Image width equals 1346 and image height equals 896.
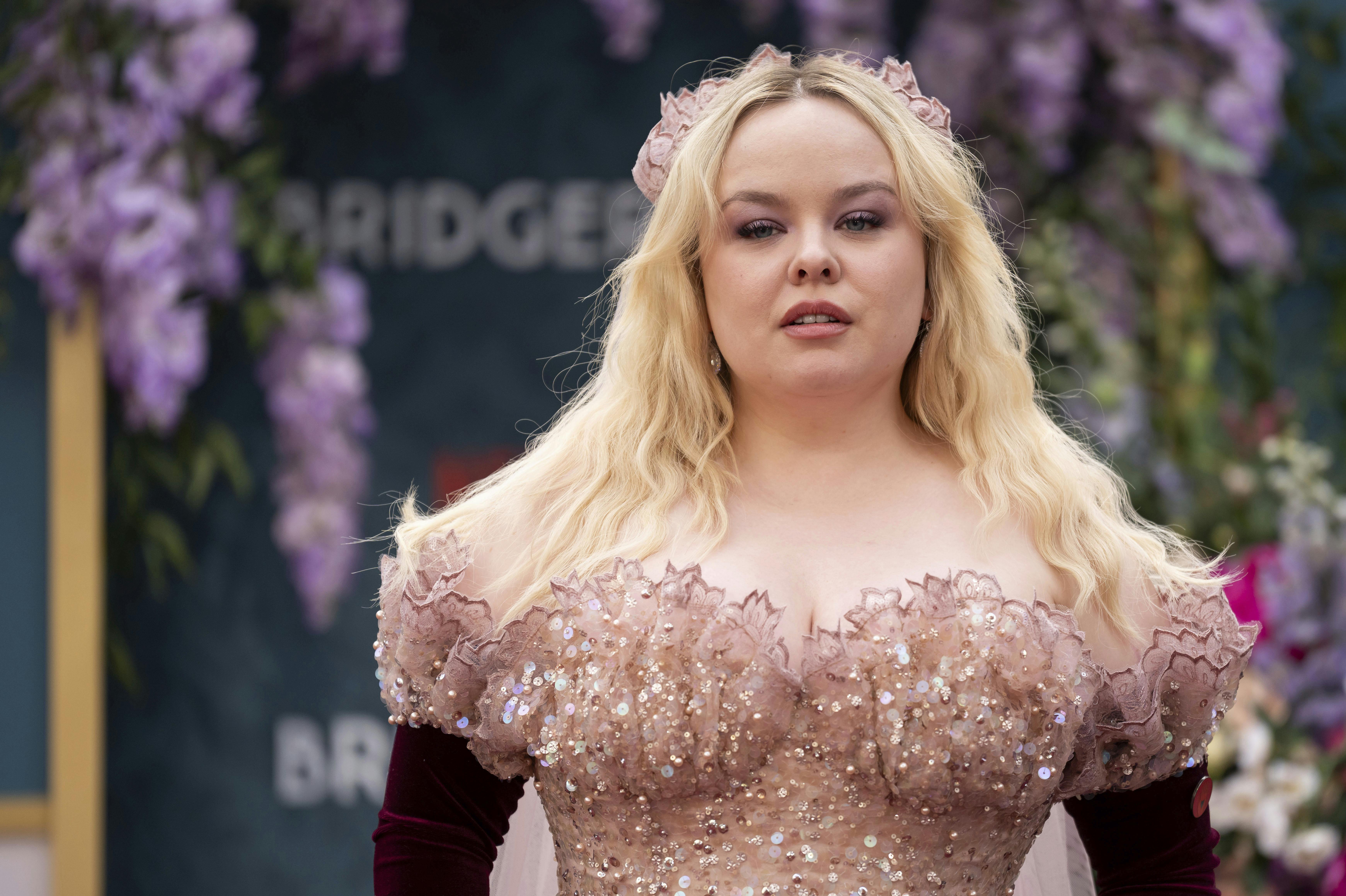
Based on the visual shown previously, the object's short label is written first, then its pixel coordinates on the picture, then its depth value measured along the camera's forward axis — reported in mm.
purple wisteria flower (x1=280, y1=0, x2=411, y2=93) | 6687
